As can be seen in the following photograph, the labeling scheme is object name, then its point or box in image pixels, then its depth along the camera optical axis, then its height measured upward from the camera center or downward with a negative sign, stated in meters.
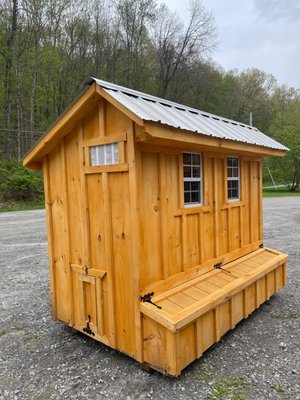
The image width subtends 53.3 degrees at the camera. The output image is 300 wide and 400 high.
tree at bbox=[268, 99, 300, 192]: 31.19 +3.31
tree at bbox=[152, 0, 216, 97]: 29.69 +14.36
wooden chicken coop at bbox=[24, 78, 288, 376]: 2.83 -0.49
